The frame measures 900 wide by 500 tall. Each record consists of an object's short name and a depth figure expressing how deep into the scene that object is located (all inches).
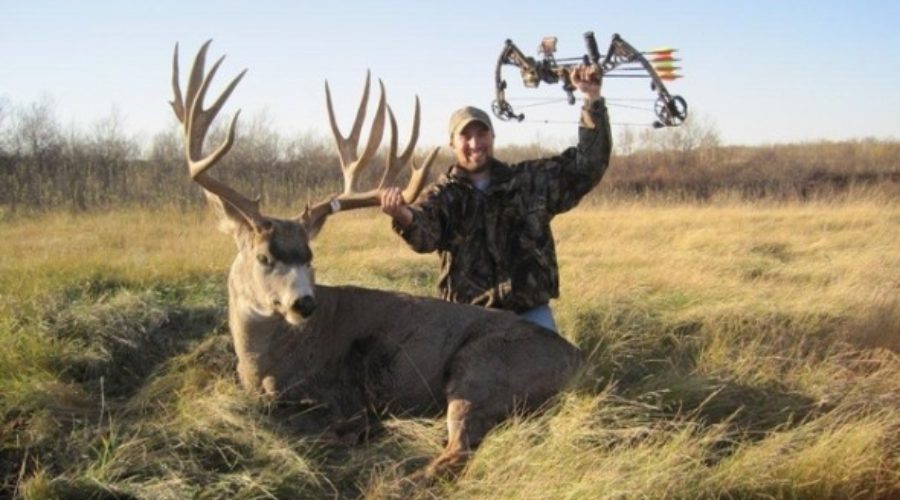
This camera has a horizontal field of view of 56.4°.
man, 206.2
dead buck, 169.2
